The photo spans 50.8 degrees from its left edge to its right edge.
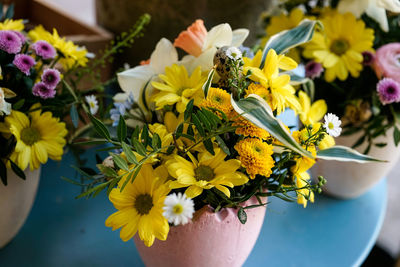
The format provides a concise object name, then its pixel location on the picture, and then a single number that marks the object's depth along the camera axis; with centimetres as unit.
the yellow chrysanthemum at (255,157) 43
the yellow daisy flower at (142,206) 42
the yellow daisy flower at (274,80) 46
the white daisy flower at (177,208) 37
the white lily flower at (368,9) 67
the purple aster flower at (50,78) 52
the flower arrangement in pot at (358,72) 65
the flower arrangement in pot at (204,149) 43
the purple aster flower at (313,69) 67
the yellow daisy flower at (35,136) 53
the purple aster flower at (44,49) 55
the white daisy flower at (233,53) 46
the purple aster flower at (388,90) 60
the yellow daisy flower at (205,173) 42
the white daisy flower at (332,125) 44
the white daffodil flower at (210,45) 52
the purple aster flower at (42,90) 52
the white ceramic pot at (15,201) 57
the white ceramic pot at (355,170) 70
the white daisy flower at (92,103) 58
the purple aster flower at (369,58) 66
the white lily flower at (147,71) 54
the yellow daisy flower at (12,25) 58
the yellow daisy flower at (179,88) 48
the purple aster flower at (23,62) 51
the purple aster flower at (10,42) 51
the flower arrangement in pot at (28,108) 52
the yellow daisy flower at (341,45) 65
